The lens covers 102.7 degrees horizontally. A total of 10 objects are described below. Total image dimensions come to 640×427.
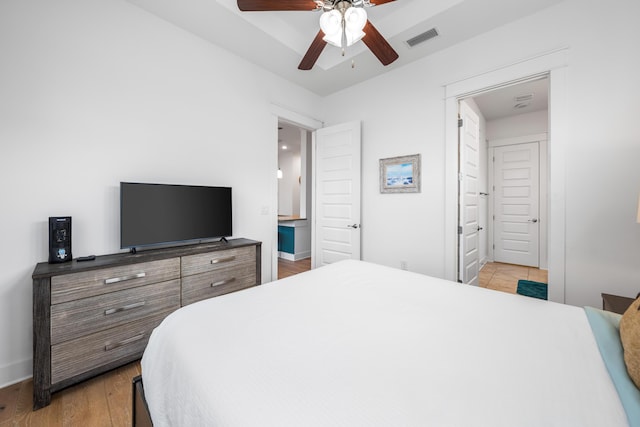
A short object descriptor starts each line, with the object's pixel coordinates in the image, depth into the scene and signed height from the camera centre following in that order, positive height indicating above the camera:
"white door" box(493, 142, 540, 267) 4.64 +0.15
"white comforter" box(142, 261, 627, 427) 0.63 -0.49
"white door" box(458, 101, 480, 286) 2.78 +0.17
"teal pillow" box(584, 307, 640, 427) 0.64 -0.47
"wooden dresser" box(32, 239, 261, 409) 1.54 -0.65
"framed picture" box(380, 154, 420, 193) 3.03 +0.47
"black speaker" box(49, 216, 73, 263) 1.74 -0.19
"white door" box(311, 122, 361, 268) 3.45 +0.25
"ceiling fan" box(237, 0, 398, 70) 1.69 +1.33
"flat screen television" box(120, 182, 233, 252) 2.06 -0.02
